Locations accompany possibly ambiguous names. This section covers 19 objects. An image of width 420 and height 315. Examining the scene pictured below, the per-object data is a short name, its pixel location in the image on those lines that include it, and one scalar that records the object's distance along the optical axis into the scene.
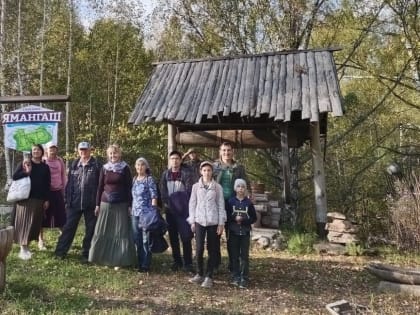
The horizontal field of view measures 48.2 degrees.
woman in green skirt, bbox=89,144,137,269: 6.25
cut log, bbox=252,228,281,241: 8.75
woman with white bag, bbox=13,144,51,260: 6.52
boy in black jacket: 5.82
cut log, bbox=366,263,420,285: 5.75
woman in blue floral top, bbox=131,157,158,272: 6.14
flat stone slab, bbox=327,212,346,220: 8.53
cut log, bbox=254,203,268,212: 9.47
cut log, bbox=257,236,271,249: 8.57
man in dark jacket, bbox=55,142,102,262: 6.52
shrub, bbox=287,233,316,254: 8.27
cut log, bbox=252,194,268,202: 10.16
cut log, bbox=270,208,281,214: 9.80
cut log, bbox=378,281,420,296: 5.71
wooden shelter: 8.03
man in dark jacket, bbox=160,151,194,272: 6.20
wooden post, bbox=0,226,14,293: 4.79
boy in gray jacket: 5.65
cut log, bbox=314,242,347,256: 8.18
